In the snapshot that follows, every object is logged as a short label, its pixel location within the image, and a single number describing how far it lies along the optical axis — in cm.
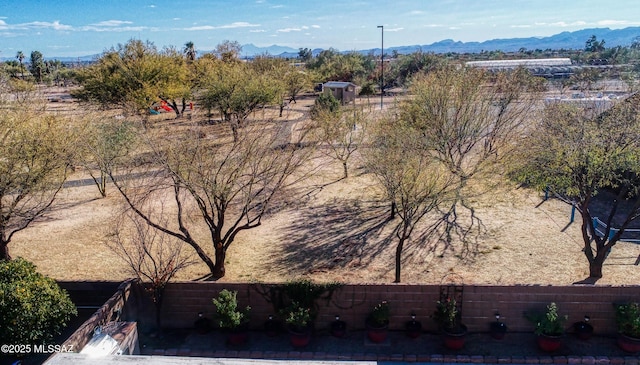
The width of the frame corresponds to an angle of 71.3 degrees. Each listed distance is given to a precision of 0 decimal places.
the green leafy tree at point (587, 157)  1003
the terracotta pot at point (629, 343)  804
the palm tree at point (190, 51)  5271
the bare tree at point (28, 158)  1088
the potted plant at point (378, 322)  841
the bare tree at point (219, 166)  1027
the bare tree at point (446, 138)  1048
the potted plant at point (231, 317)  835
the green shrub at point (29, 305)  771
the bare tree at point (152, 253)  907
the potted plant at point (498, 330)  848
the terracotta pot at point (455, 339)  827
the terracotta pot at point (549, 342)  810
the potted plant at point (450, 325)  828
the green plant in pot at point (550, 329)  803
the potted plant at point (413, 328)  863
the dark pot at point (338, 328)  877
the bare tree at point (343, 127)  2073
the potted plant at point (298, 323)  833
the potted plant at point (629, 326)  795
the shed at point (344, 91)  4153
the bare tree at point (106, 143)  1369
